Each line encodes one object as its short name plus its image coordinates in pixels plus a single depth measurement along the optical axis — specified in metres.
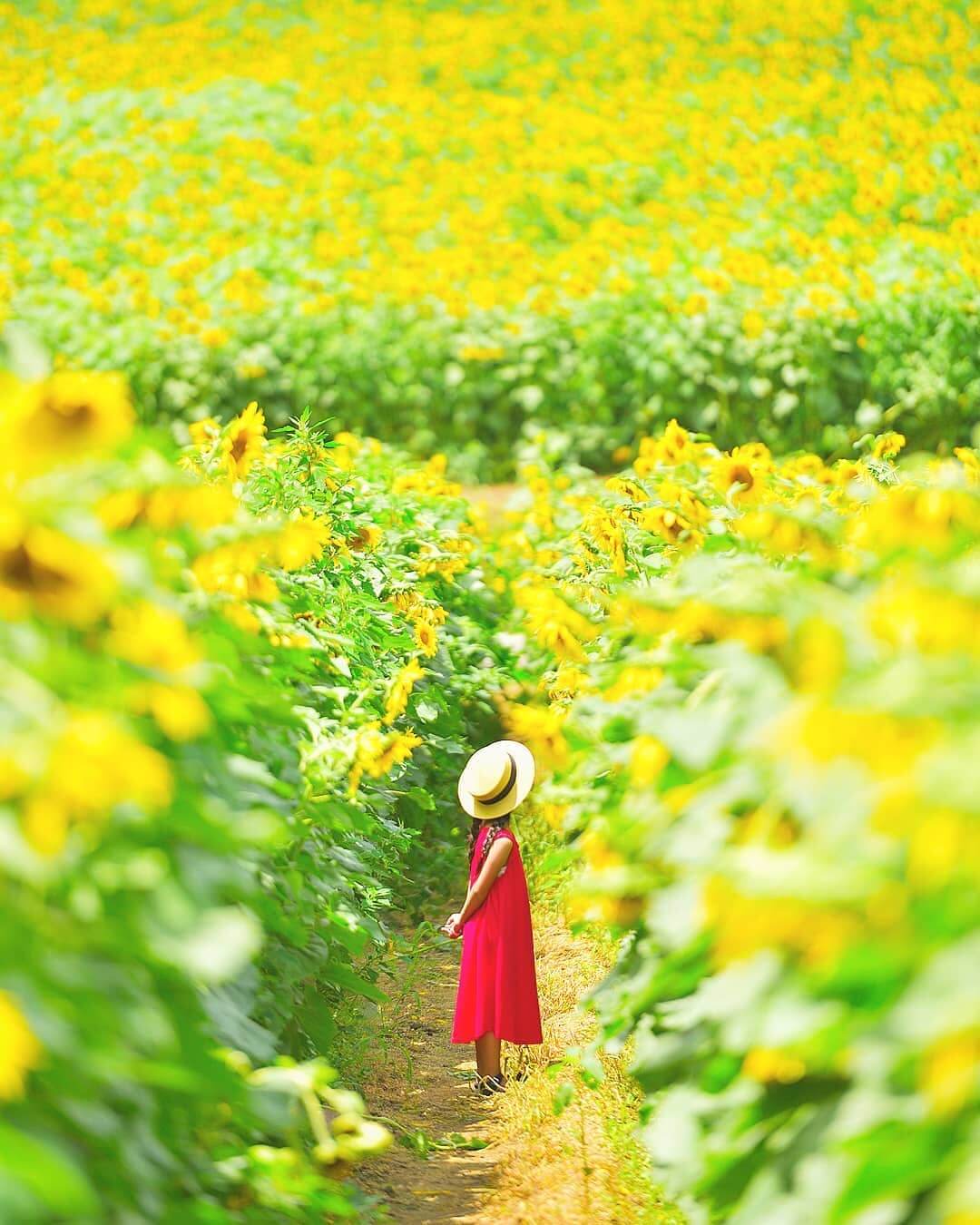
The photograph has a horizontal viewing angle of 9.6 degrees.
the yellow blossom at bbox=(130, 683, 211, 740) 12.99
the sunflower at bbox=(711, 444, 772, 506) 19.79
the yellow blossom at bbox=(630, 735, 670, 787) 17.00
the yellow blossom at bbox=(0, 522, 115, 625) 12.04
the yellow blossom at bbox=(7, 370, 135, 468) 12.77
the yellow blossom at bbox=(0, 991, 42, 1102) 10.20
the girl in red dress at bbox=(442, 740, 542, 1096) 20.38
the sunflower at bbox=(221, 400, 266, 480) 19.17
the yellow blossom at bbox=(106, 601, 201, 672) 12.99
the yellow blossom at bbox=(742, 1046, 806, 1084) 13.47
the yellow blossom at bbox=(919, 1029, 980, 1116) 10.40
